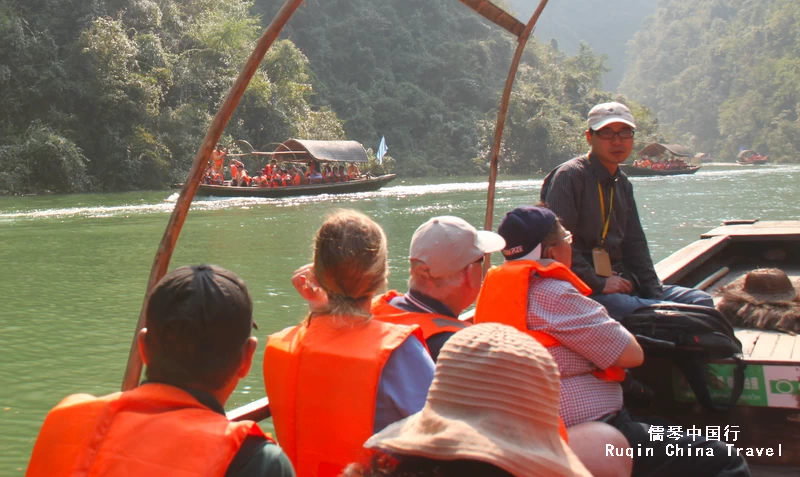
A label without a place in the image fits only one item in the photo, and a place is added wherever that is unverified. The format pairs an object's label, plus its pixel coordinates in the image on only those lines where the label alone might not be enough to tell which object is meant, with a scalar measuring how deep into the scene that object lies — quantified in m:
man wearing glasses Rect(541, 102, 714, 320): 2.93
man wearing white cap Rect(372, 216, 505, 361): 1.97
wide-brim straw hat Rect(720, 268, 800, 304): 3.50
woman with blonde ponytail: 1.64
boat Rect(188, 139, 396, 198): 23.78
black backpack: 2.54
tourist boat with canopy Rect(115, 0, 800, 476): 2.33
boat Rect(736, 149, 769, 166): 52.34
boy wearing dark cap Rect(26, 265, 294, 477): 1.19
